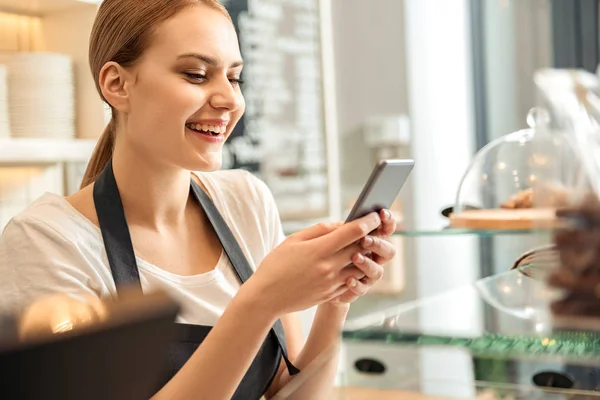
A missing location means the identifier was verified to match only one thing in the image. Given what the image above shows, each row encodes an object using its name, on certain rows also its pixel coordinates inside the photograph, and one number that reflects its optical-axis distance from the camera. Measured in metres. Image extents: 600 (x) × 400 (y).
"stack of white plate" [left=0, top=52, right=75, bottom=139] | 2.11
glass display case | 0.70
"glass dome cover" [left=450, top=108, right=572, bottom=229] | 0.83
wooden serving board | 1.27
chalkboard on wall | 3.51
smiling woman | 1.23
